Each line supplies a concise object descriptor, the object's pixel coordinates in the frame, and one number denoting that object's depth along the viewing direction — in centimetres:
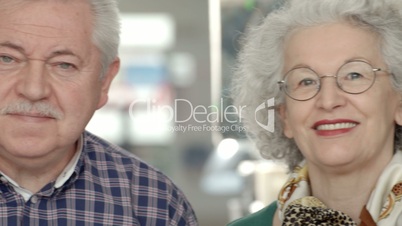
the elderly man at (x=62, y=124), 259
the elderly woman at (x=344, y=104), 258
